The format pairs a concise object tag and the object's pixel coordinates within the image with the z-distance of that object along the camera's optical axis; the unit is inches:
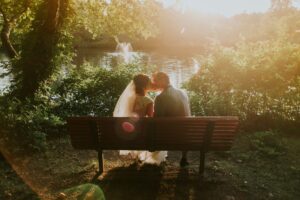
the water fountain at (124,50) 1856.3
